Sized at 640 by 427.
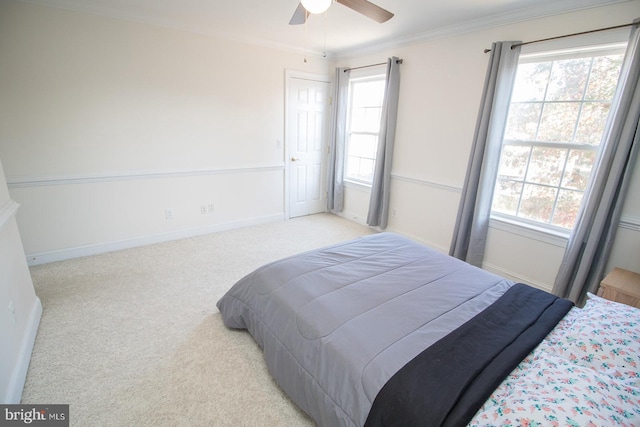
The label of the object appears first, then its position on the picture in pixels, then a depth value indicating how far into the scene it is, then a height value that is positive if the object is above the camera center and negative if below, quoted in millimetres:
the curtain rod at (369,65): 3512 +885
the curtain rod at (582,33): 2045 +814
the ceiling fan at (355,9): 1632 +794
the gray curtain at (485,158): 2609 -174
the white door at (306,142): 4219 -157
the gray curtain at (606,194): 2002 -353
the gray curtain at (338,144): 4250 -162
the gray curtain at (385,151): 3574 -206
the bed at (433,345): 942 -857
